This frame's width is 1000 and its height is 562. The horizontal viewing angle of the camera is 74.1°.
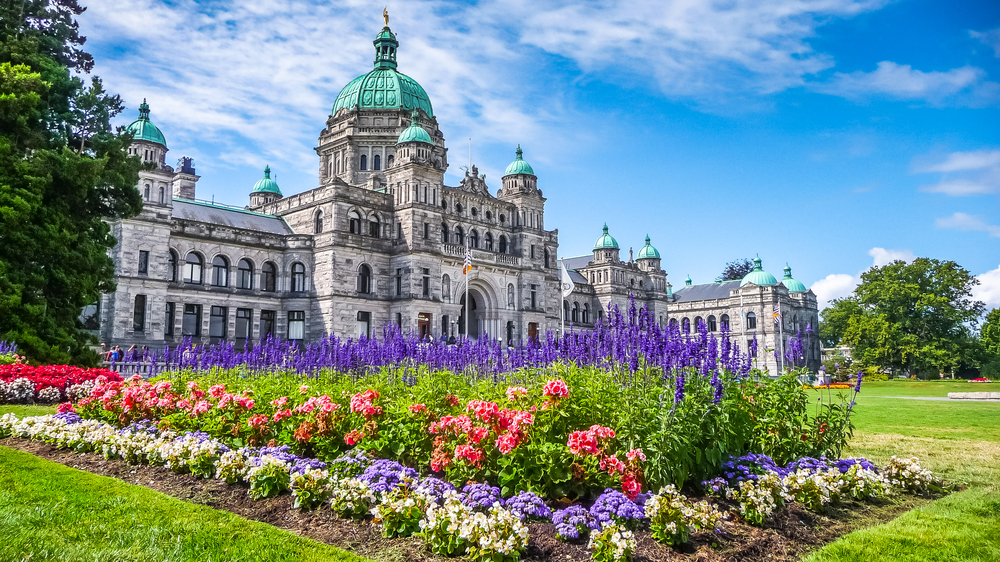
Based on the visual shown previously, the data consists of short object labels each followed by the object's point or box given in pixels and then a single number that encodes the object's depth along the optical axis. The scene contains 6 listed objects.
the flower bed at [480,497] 5.93
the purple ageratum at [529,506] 6.46
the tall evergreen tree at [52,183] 18.41
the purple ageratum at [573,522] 6.18
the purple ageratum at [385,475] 6.93
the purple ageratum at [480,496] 6.50
